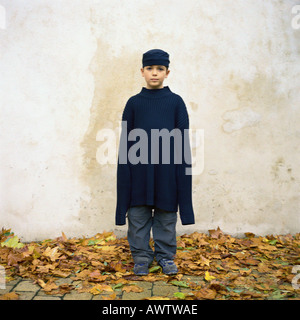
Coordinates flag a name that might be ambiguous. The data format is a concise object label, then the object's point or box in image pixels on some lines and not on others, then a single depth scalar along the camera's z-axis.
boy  3.08
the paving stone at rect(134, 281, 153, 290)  2.89
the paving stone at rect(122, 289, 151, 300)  2.70
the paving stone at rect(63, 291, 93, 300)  2.72
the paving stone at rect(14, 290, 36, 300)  2.71
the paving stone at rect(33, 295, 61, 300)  2.70
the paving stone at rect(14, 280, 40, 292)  2.85
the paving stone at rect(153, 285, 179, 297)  2.76
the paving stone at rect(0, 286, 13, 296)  2.77
